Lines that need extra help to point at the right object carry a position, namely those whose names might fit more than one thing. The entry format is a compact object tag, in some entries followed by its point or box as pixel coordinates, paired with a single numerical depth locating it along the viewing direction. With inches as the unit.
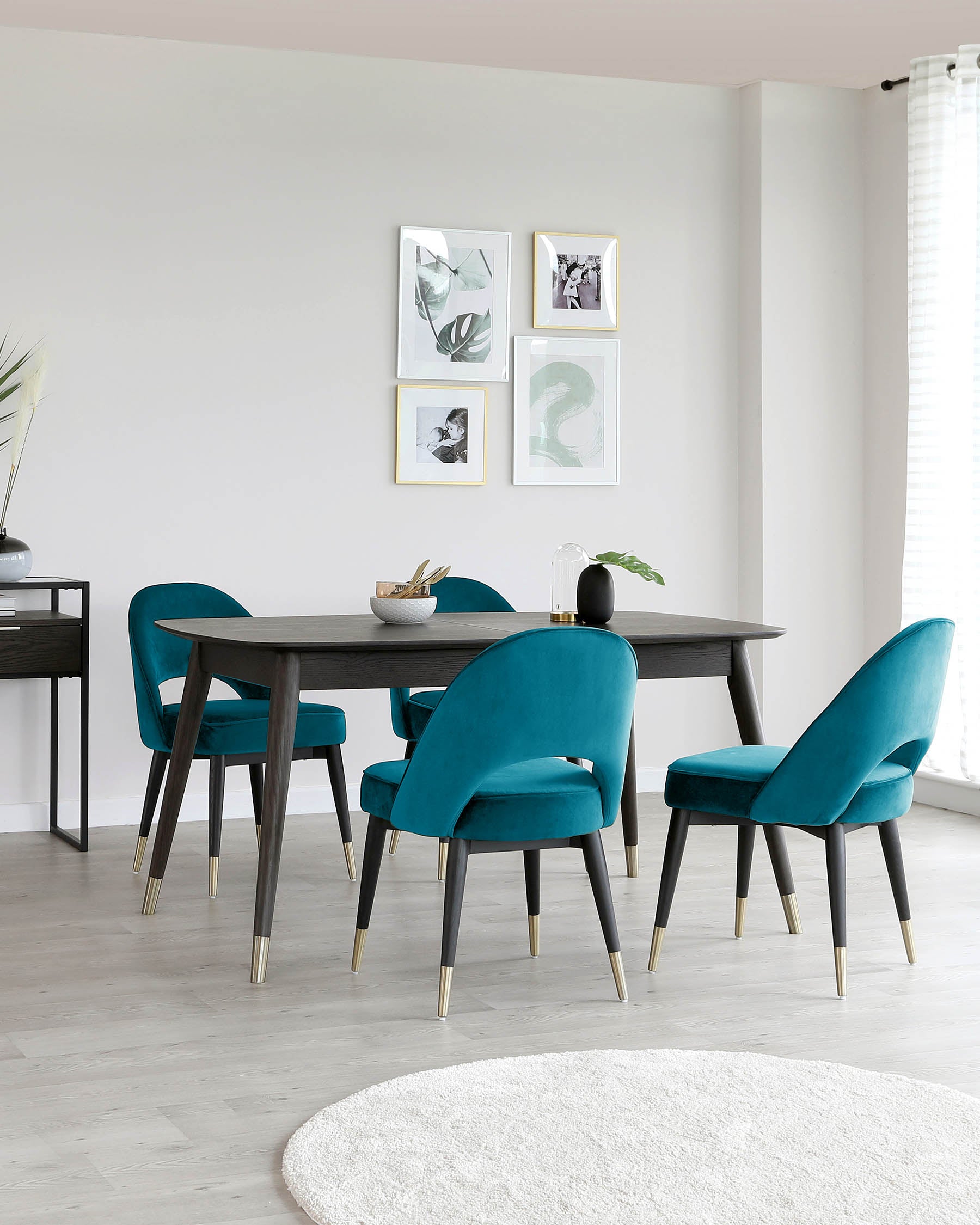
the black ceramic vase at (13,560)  173.6
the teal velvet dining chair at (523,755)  112.4
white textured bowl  145.9
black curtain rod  211.6
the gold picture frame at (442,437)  204.7
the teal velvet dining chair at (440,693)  174.4
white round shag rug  79.4
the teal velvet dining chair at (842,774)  118.3
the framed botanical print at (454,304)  203.5
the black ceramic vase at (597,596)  150.3
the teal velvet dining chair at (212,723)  155.0
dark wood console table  170.9
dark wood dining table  124.8
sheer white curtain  196.2
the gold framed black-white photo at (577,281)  210.8
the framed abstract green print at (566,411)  210.5
